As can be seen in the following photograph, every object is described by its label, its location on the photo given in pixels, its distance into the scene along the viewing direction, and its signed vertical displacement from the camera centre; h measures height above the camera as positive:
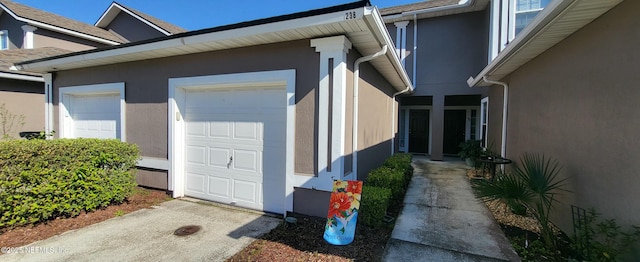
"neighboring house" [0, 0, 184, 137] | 7.88 +3.67
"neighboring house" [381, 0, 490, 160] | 9.87 +3.02
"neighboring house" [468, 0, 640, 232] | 2.56 +0.40
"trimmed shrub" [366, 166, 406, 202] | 4.59 -0.96
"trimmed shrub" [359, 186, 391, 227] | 3.76 -1.18
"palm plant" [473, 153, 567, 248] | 3.16 -0.76
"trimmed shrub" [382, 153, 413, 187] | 5.92 -0.88
